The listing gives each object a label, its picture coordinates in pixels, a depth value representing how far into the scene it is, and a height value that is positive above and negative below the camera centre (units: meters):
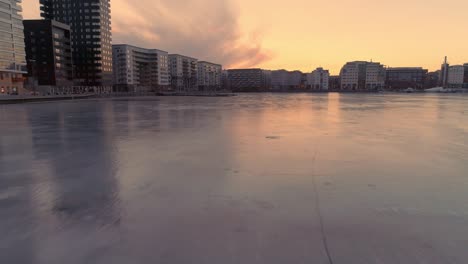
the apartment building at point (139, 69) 138.12 +13.88
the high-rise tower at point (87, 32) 114.06 +25.47
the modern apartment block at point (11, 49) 68.69 +11.57
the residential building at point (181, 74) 174.73 +13.50
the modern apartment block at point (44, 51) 98.25 +15.36
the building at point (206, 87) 188.31 +5.56
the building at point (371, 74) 197.88 +15.71
